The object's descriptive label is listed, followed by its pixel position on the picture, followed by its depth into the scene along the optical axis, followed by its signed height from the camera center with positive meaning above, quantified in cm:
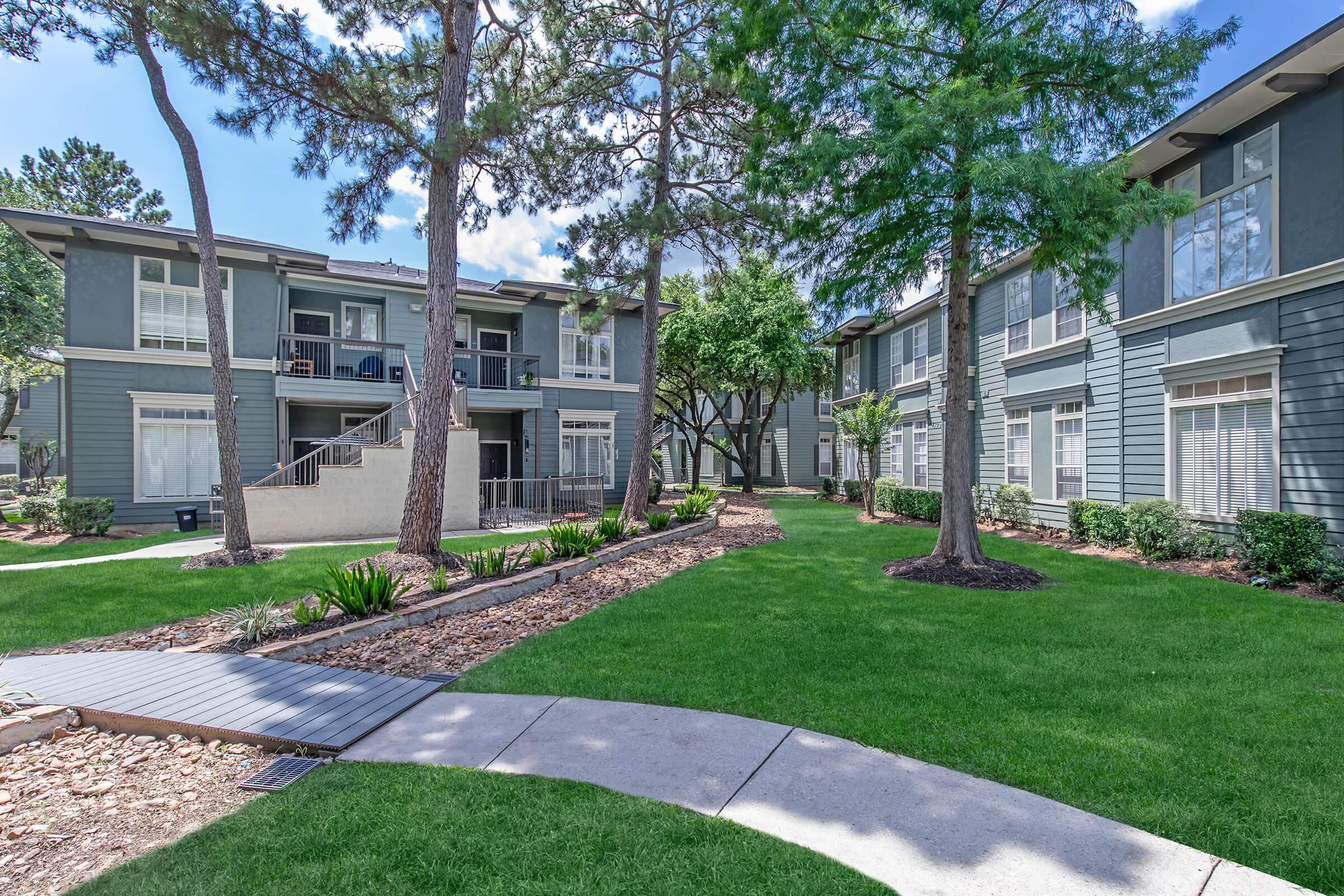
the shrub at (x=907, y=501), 1538 -139
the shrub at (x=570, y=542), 876 -130
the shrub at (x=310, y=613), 547 -142
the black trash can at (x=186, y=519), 1342 -141
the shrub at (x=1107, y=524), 1061 -136
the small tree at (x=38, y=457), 1888 -7
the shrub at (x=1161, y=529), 955 -130
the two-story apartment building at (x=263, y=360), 1381 +239
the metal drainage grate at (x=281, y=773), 313 -166
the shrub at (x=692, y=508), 1308 -125
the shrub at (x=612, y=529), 1006 -128
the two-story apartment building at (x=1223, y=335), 791 +177
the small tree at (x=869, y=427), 1616 +57
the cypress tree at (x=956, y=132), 686 +371
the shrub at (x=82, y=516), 1269 -126
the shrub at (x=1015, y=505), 1359 -128
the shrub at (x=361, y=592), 579 -132
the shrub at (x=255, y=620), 528 -148
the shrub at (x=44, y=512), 1321 -122
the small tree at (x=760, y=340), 2119 +381
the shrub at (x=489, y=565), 736 -135
